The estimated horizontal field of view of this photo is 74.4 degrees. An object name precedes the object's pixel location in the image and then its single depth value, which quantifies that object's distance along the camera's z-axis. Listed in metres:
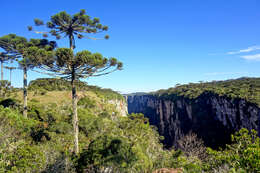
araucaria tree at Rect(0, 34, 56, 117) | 19.10
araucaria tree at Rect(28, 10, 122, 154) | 10.05
